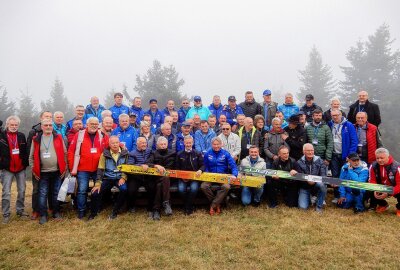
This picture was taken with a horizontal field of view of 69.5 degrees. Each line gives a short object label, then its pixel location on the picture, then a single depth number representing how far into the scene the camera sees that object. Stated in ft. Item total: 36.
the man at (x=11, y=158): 21.47
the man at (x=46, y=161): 21.49
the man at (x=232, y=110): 32.28
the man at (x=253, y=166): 24.12
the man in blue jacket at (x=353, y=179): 22.75
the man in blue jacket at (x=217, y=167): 22.58
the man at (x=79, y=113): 27.25
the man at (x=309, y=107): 30.01
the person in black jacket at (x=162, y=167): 22.11
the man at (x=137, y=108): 33.76
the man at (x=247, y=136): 27.12
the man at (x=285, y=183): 23.97
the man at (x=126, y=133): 25.94
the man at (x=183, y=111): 34.97
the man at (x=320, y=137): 25.66
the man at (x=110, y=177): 21.90
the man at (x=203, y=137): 26.68
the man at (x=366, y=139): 25.27
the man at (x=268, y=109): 32.40
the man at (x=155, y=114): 33.81
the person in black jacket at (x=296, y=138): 26.11
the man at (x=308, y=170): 23.59
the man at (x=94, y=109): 31.40
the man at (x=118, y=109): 32.23
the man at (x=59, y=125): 24.57
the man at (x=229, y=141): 26.37
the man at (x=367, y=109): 27.55
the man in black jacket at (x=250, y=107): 32.68
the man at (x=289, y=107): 31.86
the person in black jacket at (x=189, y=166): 22.80
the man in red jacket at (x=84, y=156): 22.26
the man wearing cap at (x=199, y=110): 33.50
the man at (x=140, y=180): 22.27
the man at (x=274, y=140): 26.02
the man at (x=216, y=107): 33.81
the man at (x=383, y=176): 21.89
